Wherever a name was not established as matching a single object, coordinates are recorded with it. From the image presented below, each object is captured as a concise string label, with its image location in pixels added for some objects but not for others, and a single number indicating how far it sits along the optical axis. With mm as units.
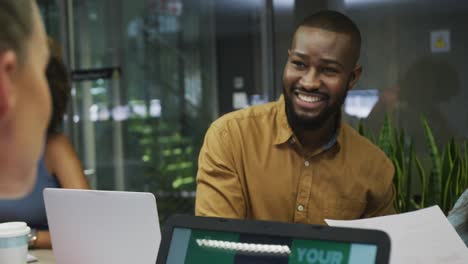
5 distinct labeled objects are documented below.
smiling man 2674
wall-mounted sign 4650
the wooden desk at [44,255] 2678
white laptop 2301
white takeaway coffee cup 2414
